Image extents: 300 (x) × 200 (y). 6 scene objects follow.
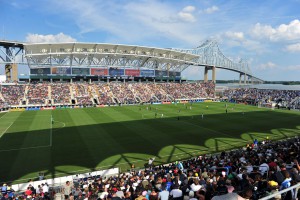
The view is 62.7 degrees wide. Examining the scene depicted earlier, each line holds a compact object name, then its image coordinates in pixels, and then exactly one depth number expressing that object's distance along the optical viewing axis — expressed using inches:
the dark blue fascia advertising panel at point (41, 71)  3058.6
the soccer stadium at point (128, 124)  544.0
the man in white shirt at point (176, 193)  321.0
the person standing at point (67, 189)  545.6
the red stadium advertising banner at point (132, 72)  3425.2
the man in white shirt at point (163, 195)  299.3
